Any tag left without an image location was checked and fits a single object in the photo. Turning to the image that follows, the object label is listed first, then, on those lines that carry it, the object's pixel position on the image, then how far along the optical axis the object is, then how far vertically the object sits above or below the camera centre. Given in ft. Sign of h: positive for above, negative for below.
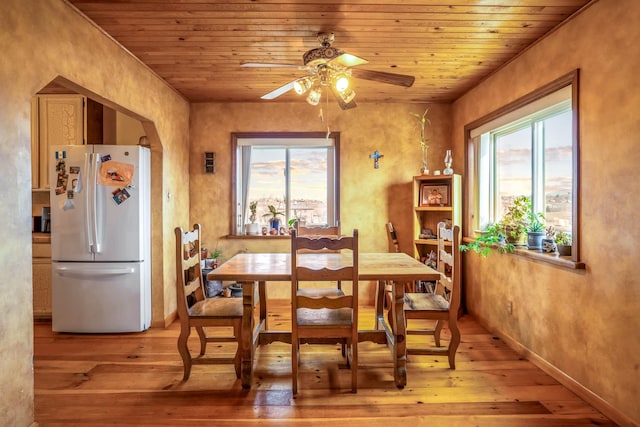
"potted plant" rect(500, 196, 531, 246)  9.81 -0.42
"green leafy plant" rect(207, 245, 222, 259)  14.19 -1.76
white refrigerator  10.80 -0.86
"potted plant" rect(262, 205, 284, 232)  14.55 -0.52
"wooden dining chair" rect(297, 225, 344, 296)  11.09 -0.71
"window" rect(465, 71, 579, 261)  8.45 +1.41
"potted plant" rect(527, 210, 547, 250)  9.17 -0.60
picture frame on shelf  13.34 +0.49
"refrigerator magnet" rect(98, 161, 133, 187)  10.81 +1.01
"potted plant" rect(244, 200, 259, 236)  14.47 -0.71
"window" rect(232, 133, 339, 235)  14.75 +1.00
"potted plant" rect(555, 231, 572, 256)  8.11 -0.80
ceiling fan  7.27 +2.78
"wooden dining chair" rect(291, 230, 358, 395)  7.16 -1.93
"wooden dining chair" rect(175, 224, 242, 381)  8.03 -2.34
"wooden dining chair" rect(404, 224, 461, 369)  8.38 -2.33
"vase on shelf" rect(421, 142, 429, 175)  14.07 +1.98
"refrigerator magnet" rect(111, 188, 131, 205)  10.85 +0.39
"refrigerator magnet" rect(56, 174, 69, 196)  10.80 +0.74
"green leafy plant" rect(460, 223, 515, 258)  10.12 -0.95
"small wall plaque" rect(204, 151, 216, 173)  14.28 +1.82
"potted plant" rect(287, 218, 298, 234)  13.96 -0.58
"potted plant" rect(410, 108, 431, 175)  14.17 +2.75
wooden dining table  7.54 -1.48
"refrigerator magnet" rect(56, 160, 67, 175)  10.82 +1.21
